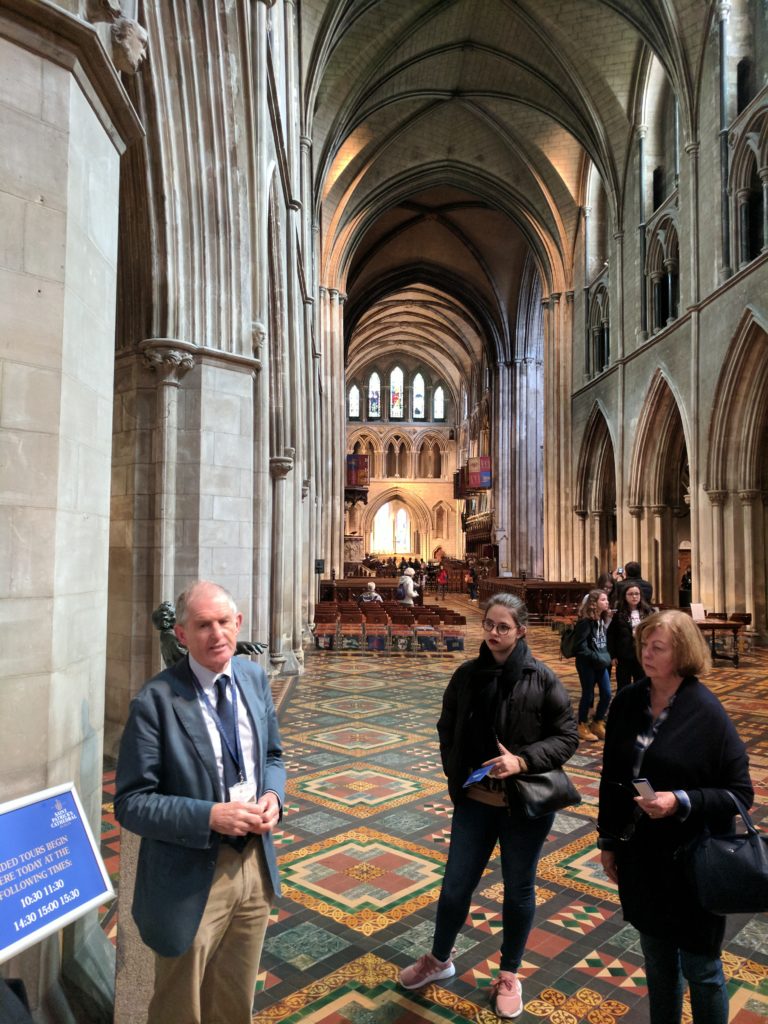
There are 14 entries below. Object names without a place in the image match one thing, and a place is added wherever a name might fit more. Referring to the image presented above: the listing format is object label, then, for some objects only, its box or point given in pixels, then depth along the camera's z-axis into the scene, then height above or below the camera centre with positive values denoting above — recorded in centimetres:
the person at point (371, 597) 1557 -95
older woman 206 -71
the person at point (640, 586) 569 -26
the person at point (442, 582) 3307 -133
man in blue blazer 182 -67
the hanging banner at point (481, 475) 3759 +417
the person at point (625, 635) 572 -67
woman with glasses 261 -74
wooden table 1048 -109
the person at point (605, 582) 702 -28
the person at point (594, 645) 635 -82
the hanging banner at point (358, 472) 3750 +430
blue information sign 154 -74
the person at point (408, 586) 1564 -72
